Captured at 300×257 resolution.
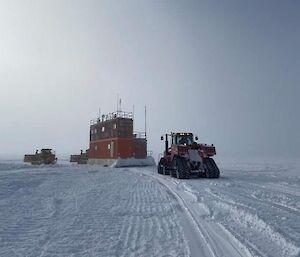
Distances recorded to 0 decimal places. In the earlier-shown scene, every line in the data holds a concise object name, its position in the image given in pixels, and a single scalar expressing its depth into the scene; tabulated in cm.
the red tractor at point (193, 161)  1350
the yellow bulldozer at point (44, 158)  3120
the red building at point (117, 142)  2596
